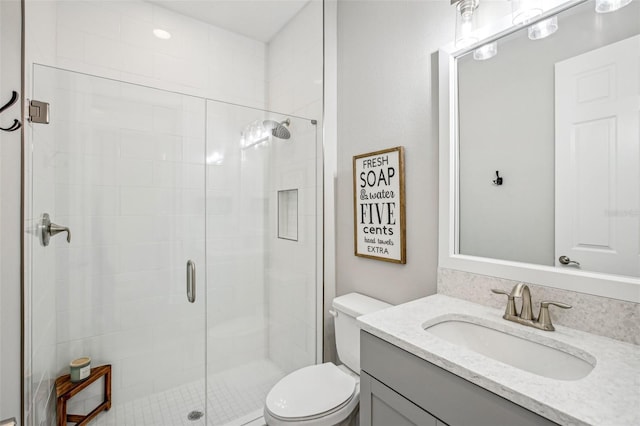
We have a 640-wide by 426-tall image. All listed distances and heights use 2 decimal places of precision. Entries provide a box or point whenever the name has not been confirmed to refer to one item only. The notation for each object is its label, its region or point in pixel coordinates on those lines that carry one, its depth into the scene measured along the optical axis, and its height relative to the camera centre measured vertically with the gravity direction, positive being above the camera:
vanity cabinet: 0.66 -0.47
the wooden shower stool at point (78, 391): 1.46 -0.90
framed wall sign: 1.49 +0.04
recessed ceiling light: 2.02 +1.22
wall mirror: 0.86 +0.21
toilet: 1.22 -0.81
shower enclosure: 1.49 -0.20
